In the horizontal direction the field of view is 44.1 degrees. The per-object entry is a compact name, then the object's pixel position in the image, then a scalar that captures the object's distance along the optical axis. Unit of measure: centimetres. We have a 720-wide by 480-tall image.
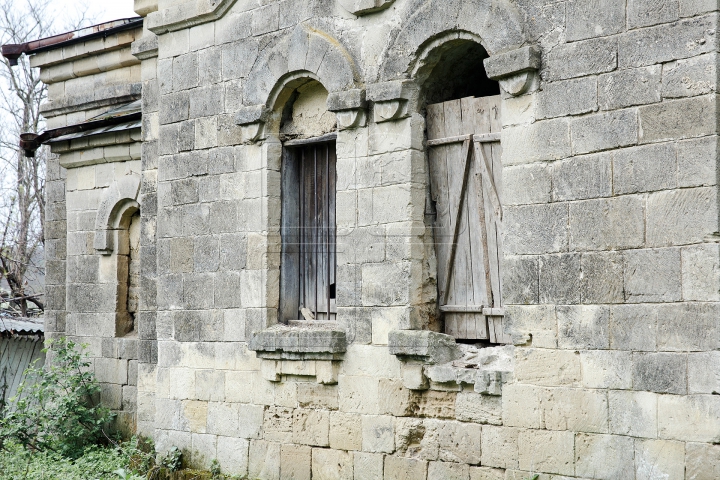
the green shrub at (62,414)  990
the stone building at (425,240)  566
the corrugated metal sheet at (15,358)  1197
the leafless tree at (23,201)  1546
